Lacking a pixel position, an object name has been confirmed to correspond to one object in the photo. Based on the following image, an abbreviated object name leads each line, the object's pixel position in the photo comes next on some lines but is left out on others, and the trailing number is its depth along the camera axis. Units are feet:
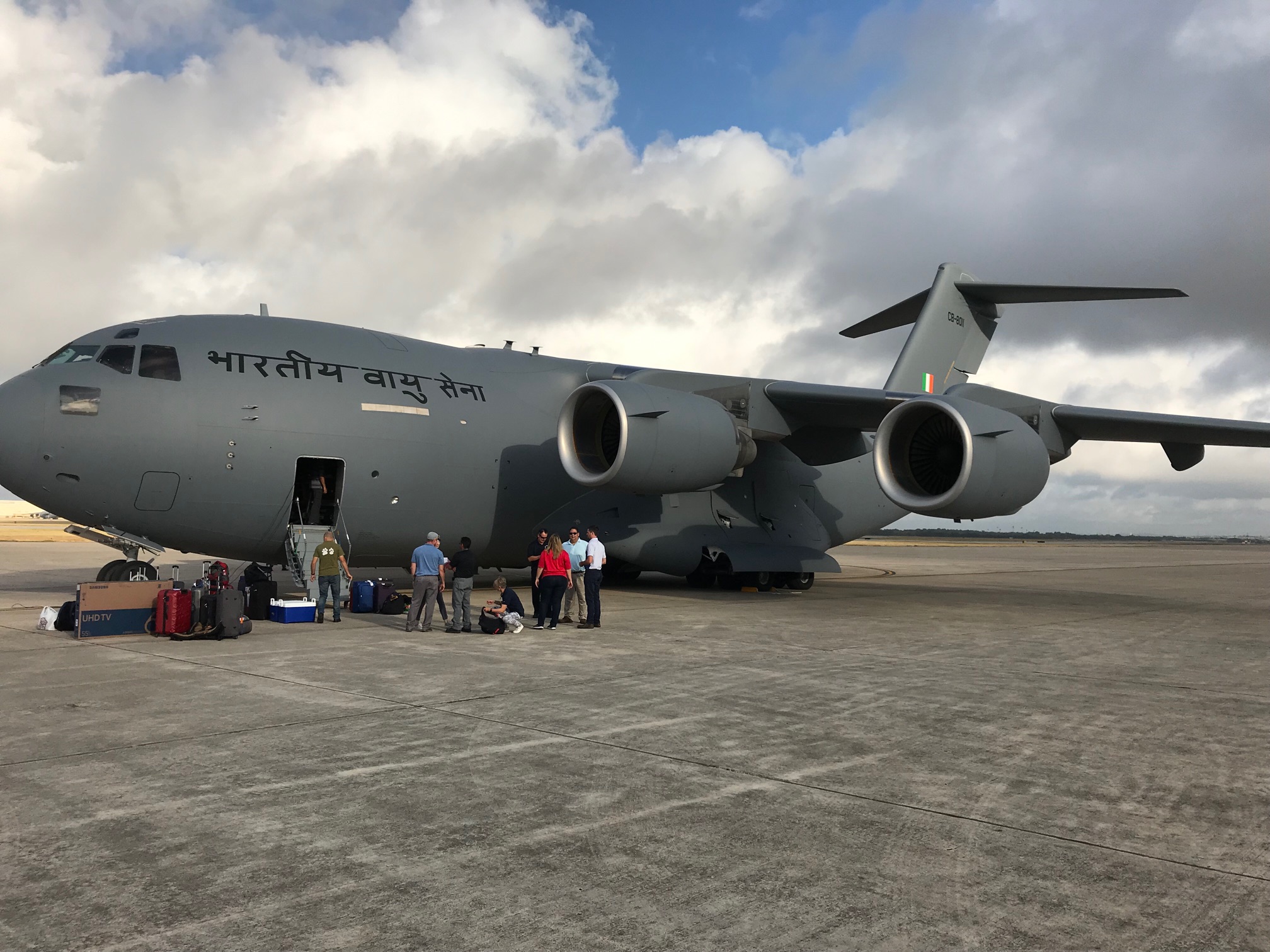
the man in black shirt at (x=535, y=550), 36.36
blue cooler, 34.65
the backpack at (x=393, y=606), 38.81
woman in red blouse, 33.94
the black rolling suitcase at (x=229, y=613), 29.60
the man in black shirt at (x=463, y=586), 33.14
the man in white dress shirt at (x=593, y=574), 34.65
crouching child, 32.63
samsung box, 29.78
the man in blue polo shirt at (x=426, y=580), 32.86
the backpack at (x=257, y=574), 41.63
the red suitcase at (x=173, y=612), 29.78
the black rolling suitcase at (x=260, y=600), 35.55
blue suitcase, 38.91
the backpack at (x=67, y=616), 30.73
